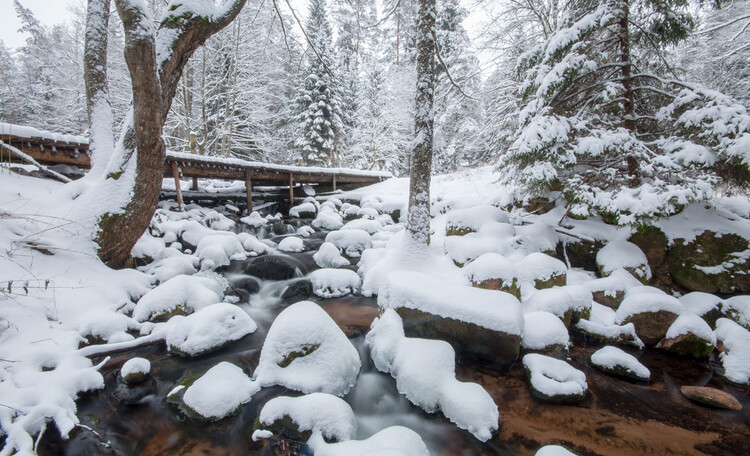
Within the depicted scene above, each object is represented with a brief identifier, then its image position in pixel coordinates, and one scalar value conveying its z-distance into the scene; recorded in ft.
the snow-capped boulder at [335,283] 17.19
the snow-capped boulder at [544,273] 14.70
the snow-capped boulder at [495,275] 13.75
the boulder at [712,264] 14.08
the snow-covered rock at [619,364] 10.75
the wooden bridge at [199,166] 18.95
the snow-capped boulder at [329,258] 21.75
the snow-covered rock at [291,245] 24.97
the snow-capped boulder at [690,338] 11.76
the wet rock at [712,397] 9.62
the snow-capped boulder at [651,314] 12.39
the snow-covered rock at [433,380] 8.52
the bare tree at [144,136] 12.96
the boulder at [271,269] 19.15
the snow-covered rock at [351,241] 24.32
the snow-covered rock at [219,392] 8.46
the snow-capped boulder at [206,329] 10.98
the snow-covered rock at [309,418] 7.57
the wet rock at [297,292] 17.02
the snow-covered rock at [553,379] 9.55
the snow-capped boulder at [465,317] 10.75
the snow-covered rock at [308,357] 9.43
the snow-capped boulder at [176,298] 12.30
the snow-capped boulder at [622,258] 15.24
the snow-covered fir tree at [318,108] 62.08
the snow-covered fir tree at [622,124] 12.85
